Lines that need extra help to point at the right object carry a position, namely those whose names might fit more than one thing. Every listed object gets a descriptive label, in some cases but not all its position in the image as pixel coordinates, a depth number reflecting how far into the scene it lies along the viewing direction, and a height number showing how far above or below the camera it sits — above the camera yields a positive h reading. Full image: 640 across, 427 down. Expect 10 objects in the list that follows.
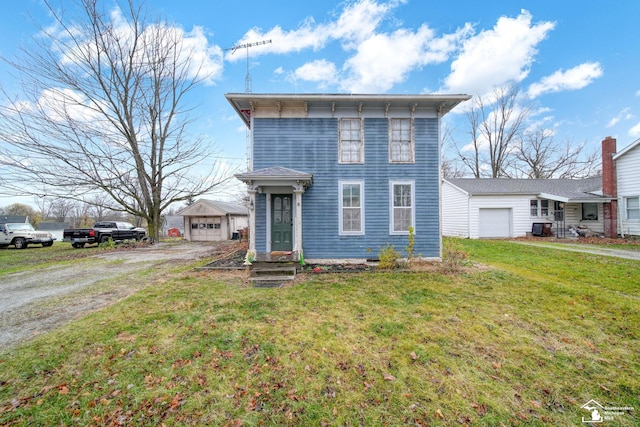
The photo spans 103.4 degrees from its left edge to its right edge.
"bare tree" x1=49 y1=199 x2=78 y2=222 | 43.50 +2.00
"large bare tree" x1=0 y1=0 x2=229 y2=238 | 12.94 +6.83
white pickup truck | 14.81 -0.85
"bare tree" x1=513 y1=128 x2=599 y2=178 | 24.77 +6.52
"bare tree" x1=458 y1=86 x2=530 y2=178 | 25.16 +9.37
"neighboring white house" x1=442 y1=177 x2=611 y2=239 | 15.84 +0.73
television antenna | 11.93 +8.35
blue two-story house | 8.30 +1.54
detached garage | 20.73 -0.04
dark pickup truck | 15.01 -0.77
